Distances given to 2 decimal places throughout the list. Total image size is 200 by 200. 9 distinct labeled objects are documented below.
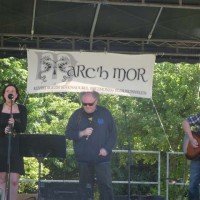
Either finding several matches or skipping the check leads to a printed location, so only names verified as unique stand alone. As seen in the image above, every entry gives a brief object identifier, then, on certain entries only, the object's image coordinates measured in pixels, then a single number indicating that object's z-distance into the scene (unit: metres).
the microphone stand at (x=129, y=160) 9.83
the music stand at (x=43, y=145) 9.66
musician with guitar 10.52
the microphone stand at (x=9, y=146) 9.36
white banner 11.15
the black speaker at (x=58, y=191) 8.86
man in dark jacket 10.18
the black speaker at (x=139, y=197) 10.57
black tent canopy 10.48
